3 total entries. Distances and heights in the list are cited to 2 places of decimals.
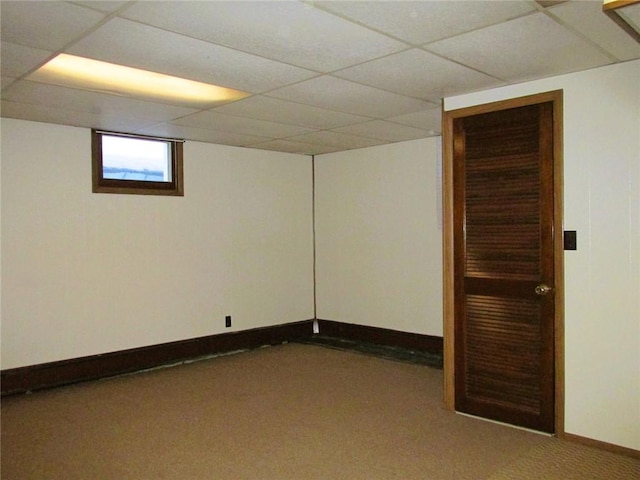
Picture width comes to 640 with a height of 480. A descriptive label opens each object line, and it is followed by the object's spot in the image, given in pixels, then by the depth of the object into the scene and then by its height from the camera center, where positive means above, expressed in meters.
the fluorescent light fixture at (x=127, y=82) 3.04 +0.98
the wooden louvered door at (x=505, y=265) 3.30 -0.25
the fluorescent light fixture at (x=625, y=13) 1.93 +0.86
